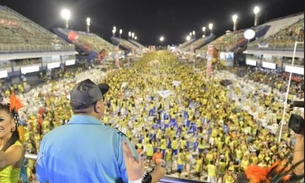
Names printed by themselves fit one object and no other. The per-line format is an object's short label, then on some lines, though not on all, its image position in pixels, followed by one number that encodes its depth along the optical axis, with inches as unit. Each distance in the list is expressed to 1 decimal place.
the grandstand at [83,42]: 2276.1
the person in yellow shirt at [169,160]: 426.3
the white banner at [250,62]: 1659.1
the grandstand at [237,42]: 2112.2
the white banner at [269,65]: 1258.6
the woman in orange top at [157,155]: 390.3
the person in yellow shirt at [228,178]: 323.4
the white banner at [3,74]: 958.3
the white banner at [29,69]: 1160.8
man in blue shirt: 68.7
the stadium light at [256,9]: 2212.5
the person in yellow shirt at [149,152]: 436.1
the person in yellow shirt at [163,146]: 454.2
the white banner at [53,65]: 1418.3
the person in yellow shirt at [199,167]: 400.2
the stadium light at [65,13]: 1935.8
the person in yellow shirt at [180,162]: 410.3
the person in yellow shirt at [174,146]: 461.7
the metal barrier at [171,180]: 97.3
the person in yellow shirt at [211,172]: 367.9
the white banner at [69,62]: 1770.2
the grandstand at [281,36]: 1195.1
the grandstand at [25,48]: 1090.1
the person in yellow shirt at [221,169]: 373.4
